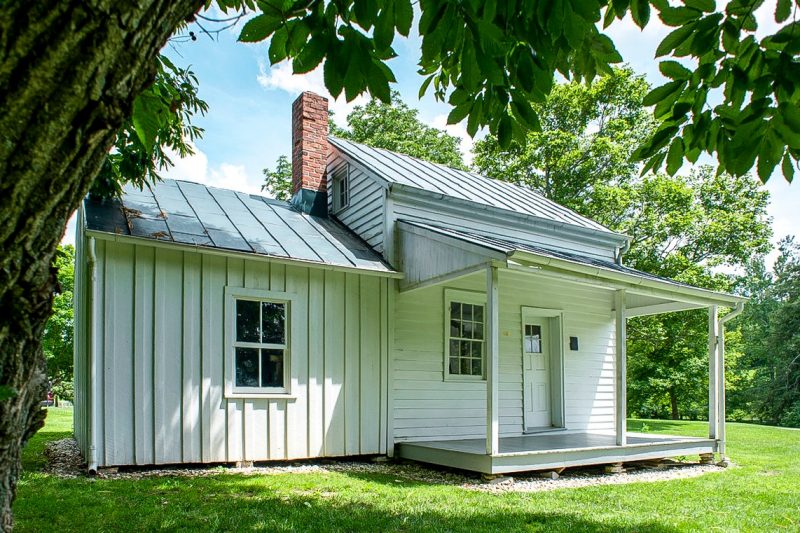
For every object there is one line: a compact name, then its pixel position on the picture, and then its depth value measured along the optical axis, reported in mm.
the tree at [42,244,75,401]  28484
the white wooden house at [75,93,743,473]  7676
